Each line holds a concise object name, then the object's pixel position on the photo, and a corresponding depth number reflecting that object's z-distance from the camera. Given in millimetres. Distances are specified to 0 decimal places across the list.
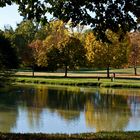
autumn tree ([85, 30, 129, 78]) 72375
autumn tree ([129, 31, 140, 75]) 85188
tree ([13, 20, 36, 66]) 84562
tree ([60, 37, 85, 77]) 75131
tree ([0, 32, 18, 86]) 56712
